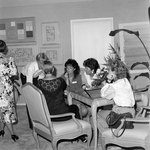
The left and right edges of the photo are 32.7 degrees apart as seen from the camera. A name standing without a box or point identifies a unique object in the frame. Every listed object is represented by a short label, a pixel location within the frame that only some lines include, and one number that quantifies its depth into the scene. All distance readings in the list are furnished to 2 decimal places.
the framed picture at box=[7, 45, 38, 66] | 6.36
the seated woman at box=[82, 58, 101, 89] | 4.51
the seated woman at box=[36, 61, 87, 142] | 3.29
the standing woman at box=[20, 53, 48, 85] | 4.42
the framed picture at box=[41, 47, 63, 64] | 6.29
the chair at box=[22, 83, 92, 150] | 2.96
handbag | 2.71
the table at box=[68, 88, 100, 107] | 3.32
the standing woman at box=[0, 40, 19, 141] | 3.82
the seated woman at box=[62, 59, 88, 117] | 4.30
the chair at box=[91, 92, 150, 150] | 2.55
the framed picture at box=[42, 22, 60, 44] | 6.22
